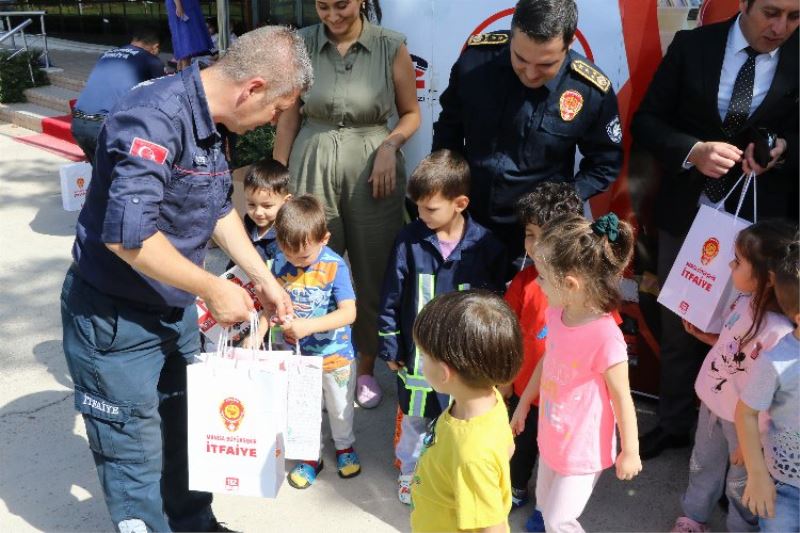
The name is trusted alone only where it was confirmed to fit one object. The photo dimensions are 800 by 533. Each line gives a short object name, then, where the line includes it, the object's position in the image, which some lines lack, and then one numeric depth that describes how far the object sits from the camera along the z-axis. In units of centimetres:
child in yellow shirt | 178
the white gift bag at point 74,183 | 565
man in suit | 248
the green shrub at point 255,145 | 523
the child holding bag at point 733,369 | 221
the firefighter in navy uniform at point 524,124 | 270
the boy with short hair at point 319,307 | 277
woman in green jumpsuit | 323
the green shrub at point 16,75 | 1045
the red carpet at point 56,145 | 826
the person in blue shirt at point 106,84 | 533
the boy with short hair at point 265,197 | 311
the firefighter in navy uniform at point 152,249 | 191
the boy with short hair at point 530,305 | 253
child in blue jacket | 269
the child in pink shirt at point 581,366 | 215
